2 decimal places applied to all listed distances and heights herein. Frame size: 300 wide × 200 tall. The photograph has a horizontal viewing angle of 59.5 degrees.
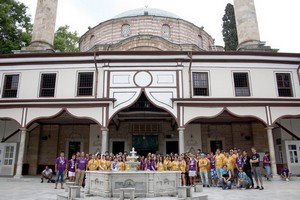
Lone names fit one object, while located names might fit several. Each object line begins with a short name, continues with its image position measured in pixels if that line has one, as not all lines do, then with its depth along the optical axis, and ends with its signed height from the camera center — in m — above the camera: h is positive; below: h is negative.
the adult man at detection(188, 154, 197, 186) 10.93 -0.32
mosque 14.51 +3.20
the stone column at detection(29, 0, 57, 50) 18.73 +9.74
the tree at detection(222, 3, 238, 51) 30.41 +14.98
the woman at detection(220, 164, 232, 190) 10.27 -0.75
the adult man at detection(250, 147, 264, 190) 9.93 -0.19
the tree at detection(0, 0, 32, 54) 23.91 +12.44
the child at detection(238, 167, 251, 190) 10.20 -0.79
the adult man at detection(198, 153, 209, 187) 11.16 -0.32
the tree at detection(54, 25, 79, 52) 35.32 +16.88
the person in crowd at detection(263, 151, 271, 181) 13.62 -0.21
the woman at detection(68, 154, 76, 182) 11.29 -0.39
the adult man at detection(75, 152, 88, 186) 11.15 -0.35
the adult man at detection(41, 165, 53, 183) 13.30 -0.70
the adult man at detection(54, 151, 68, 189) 11.22 -0.26
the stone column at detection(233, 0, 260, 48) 18.69 +9.79
